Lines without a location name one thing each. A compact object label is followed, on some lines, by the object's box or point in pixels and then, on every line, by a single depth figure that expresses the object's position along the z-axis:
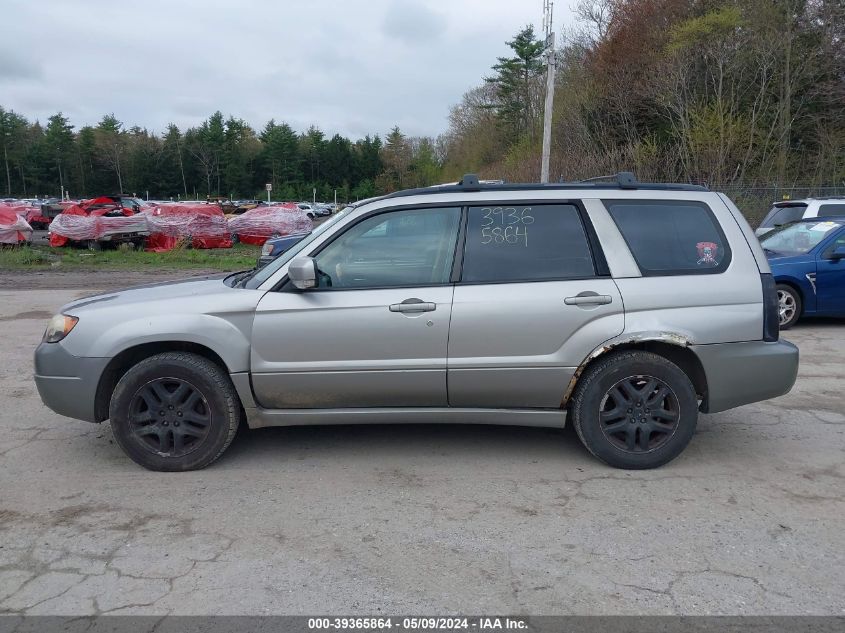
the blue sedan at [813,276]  9.07
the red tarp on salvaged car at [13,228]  20.81
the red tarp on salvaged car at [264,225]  24.19
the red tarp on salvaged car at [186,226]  22.36
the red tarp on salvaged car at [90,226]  21.67
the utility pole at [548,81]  20.45
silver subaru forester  4.29
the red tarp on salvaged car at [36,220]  35.22
